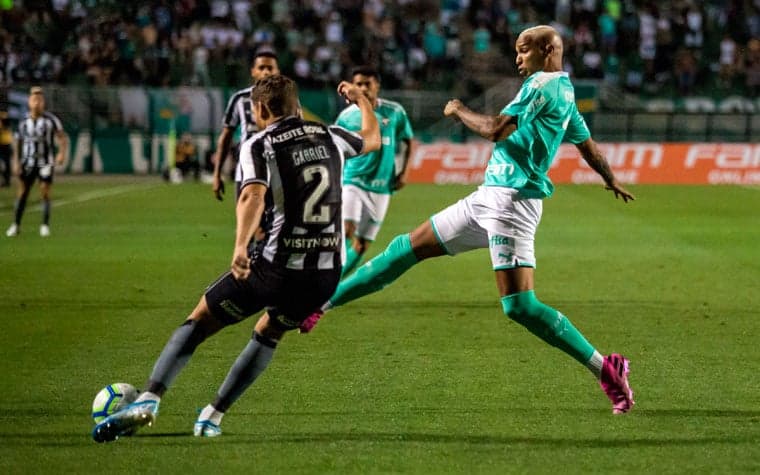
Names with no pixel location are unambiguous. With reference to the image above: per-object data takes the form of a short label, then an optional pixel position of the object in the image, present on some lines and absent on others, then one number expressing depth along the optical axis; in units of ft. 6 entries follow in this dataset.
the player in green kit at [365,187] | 71.67
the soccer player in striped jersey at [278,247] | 37.58
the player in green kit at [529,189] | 43.47
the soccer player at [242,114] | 69.26
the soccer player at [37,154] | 111.55
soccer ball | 39.45
